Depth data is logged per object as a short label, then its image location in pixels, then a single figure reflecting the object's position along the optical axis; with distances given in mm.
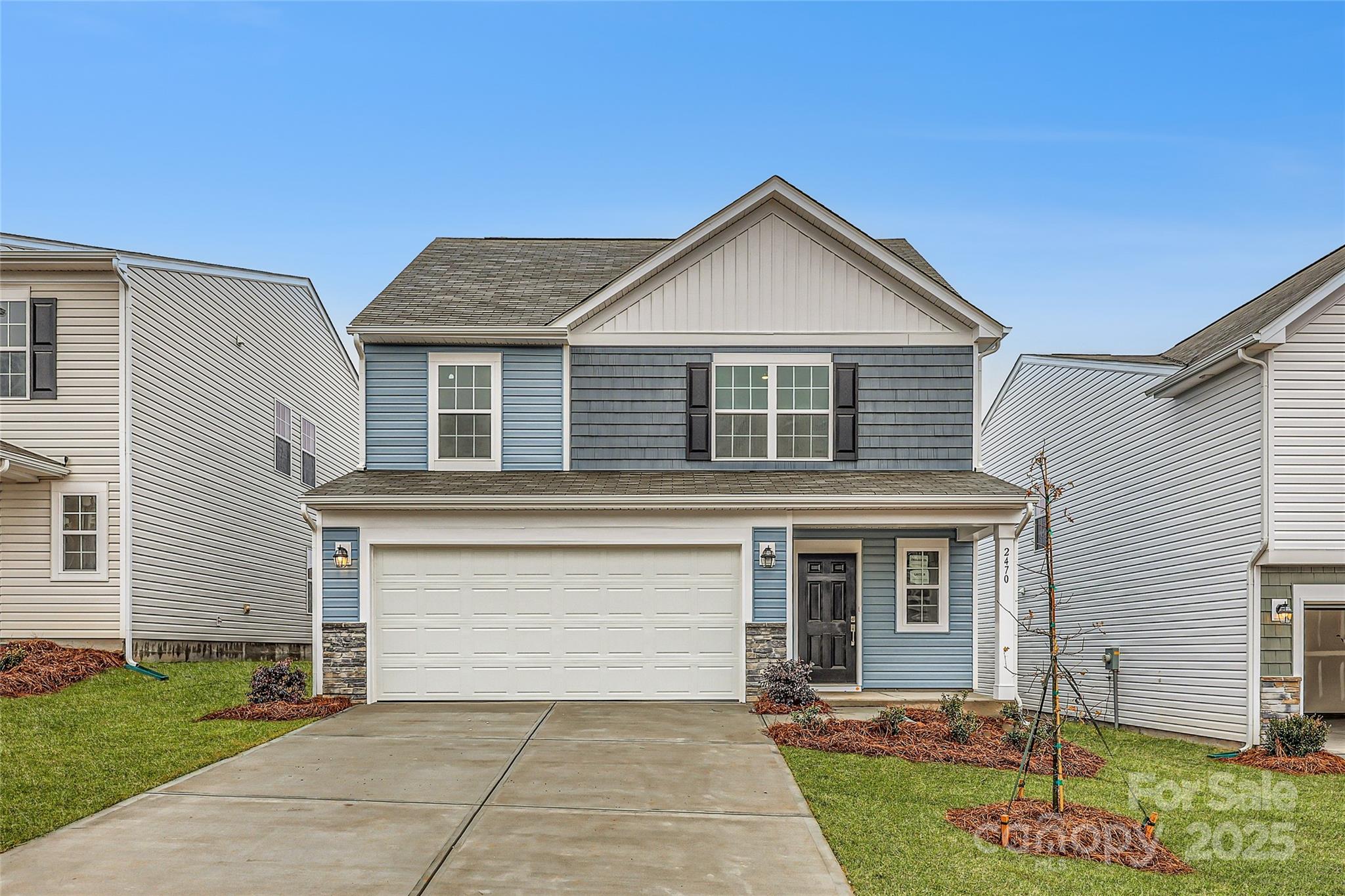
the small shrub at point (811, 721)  10609
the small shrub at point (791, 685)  12570
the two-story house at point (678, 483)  13281
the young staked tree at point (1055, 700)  7305
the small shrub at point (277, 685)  12227
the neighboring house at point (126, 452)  14828
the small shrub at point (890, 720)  10828
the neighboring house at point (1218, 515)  12180
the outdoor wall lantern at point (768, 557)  13281
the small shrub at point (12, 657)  13203
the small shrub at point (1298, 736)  11422
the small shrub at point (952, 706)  10969
